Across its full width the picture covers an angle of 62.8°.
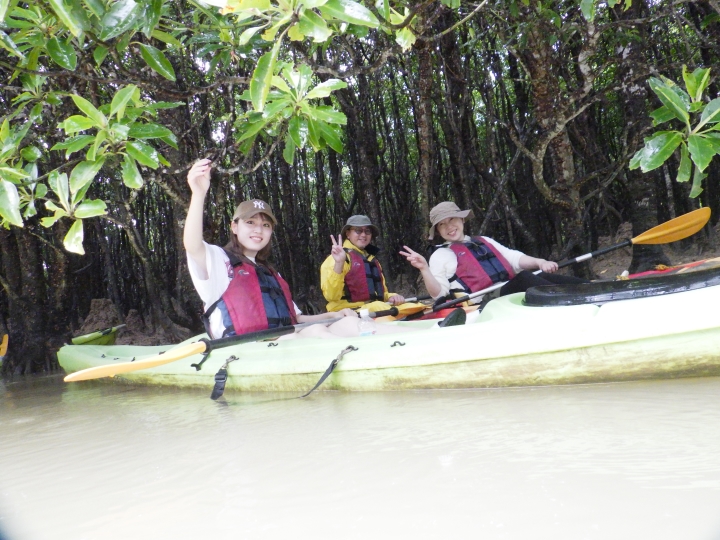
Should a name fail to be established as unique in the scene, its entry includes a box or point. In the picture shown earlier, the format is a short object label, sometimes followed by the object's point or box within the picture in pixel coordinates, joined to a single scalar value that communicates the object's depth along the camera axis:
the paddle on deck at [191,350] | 2.33
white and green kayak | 1.88
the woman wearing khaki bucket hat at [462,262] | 3.46
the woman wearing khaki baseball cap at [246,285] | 2.68
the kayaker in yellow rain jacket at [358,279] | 3.72
